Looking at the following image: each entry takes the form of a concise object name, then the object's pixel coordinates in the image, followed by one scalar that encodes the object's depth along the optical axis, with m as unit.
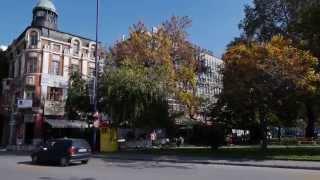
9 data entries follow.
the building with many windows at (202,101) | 28.70
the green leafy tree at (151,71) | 22.57
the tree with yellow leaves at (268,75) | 18.03
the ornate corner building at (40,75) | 29.65
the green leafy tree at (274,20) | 25.13
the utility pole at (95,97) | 22.13
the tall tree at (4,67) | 34.64
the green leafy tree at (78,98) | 25.64
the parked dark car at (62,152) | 15.10
